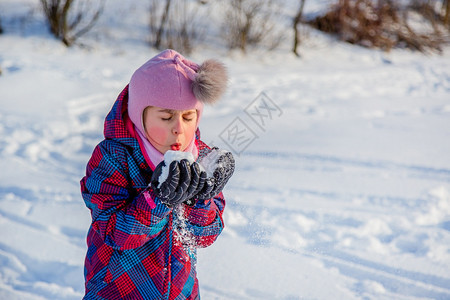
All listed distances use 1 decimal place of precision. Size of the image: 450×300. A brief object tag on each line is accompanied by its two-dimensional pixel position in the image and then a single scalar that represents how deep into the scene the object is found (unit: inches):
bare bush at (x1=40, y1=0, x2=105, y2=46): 300.8
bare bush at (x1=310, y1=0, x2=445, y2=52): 382.6
